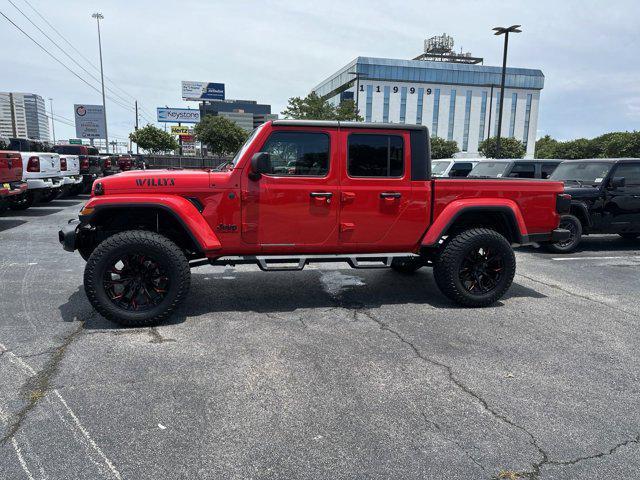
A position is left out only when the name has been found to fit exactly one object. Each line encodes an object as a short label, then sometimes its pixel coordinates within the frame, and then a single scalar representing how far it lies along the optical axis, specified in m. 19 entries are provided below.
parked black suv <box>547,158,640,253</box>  8.70
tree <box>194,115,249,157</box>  49.91
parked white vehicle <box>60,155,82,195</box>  14.09
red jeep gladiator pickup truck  4.41
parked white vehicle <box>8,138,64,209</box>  11.83
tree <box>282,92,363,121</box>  34.56
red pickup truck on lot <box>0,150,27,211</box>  9.45
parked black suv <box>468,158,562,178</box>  11.80
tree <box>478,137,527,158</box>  63.81
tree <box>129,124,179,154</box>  51.92
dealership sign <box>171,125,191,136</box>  69.71
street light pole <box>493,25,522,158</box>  21.05
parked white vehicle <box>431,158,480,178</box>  15.26
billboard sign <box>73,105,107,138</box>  55.34
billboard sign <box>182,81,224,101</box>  76.00
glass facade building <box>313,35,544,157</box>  87.81
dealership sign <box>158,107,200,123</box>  69.72
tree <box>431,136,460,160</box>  65.98
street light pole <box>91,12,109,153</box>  41.50
